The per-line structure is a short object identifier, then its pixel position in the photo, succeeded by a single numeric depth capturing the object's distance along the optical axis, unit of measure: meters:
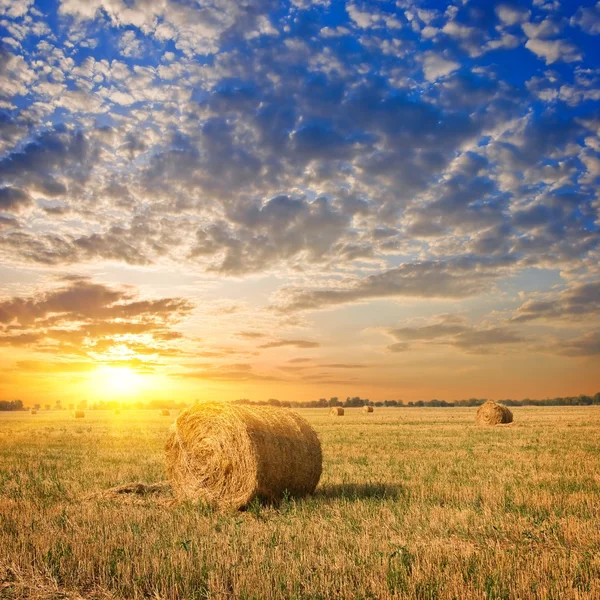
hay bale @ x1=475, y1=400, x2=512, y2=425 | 37.78
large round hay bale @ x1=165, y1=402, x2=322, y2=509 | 10.91
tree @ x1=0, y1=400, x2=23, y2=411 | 127.58
